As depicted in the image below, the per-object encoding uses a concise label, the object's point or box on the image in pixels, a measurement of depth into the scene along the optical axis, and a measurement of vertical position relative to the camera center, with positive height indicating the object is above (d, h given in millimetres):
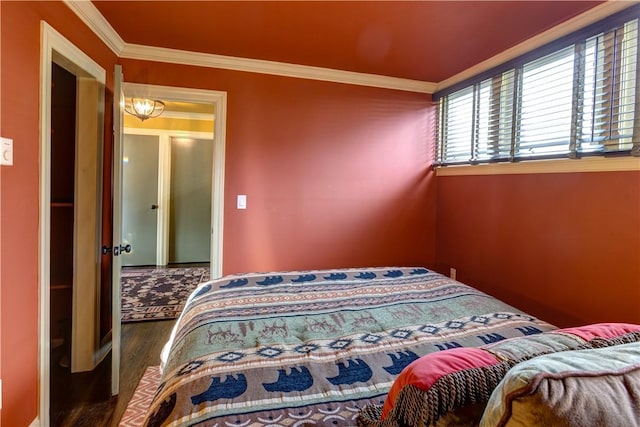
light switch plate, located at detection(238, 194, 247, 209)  2941 +10
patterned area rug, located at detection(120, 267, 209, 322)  3502 -1121
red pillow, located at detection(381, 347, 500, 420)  779 -376
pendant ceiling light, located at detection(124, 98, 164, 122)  3564 +982
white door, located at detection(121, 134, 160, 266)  5312 +20
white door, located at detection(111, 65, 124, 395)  2102 -22
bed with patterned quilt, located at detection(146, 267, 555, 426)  968 -544
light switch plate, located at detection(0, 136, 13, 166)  1402 +185
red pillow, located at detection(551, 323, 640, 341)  953 -343
